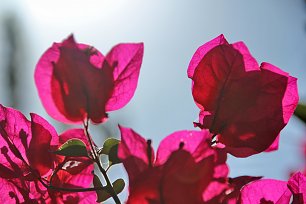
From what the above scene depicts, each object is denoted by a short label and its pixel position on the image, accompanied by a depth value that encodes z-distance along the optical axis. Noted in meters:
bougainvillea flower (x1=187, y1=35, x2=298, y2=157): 0.49
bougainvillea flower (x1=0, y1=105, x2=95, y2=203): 0.50
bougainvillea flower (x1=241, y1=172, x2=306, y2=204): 0.50
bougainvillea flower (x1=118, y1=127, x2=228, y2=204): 0.45
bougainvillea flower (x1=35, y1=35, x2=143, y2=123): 0.48
